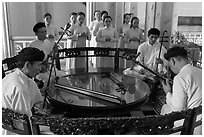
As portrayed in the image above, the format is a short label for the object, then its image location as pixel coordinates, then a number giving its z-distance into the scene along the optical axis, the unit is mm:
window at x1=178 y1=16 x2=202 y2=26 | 5936
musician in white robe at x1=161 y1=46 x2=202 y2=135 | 1938
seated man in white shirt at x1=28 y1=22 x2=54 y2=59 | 3314
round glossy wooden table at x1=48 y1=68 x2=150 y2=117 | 2363
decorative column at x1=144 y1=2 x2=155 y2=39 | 5293
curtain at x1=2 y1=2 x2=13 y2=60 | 5535
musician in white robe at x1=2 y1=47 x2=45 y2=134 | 1735
